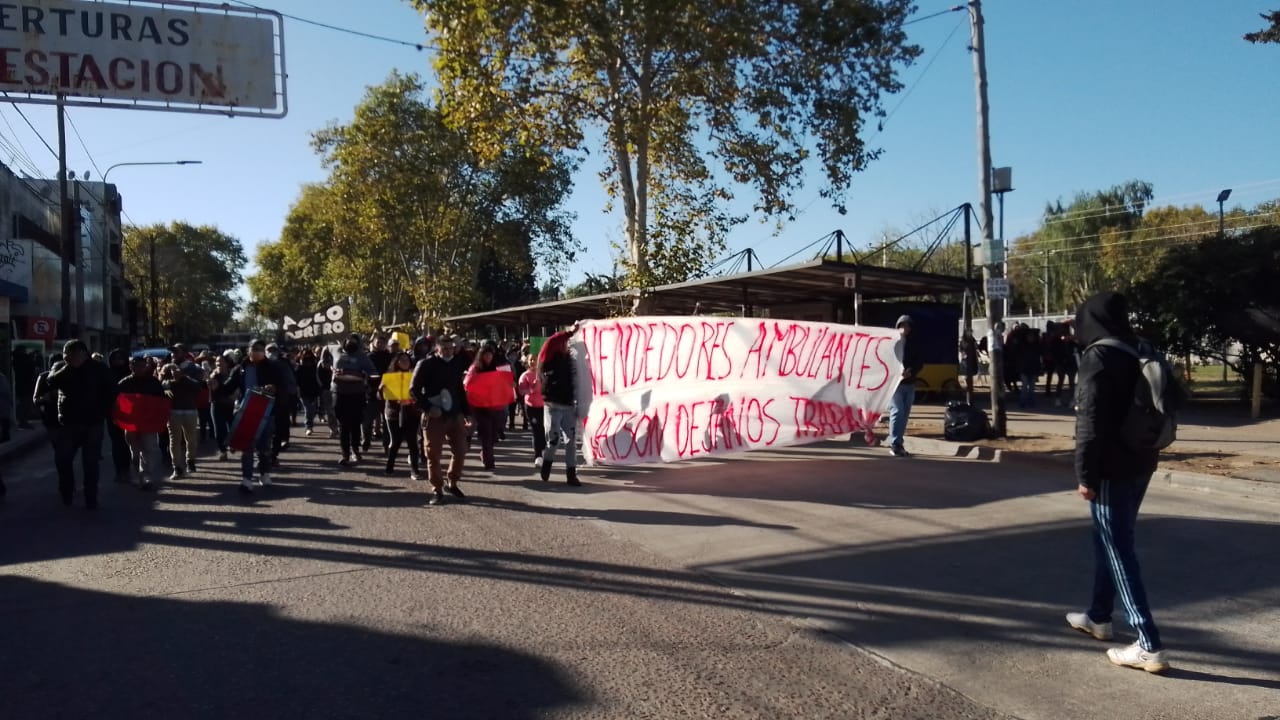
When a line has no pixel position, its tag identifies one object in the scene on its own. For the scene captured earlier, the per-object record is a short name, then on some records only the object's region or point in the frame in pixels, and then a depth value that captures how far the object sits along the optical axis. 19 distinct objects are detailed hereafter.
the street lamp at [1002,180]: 14.05
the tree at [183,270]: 80.00
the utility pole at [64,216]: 24.28
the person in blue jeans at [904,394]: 10.99
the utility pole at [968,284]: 15.14
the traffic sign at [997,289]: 13.37
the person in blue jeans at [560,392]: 9.72
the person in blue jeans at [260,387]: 10.00
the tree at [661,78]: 16.44
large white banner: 9.91
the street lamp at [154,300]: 50.72
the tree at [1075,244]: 60.47
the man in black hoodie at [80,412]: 9.27
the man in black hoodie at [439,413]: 9.02
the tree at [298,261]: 51.41
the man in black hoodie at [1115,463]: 4.29
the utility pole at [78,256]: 26.66
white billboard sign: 12.39
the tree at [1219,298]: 16.19
